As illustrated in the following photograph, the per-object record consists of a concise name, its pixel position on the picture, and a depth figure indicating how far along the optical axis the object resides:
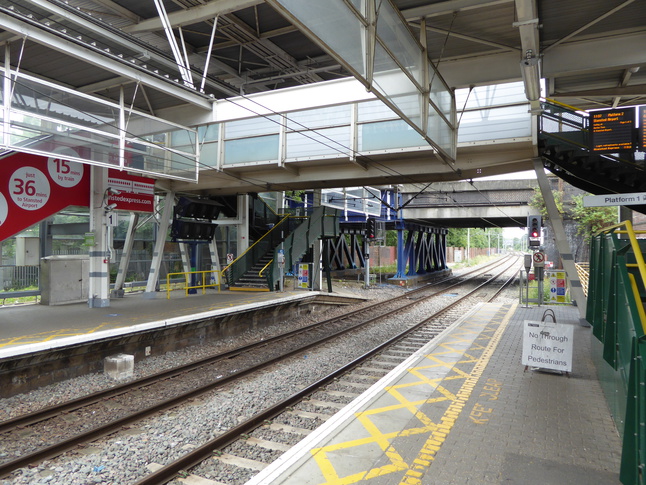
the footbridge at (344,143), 11.63
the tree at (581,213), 24.33
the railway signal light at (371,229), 23.05
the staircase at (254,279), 18.80
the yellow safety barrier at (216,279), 17.28
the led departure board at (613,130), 8.90
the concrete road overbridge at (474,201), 27.02
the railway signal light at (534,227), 15.23
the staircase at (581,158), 11.07
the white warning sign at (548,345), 7.29
